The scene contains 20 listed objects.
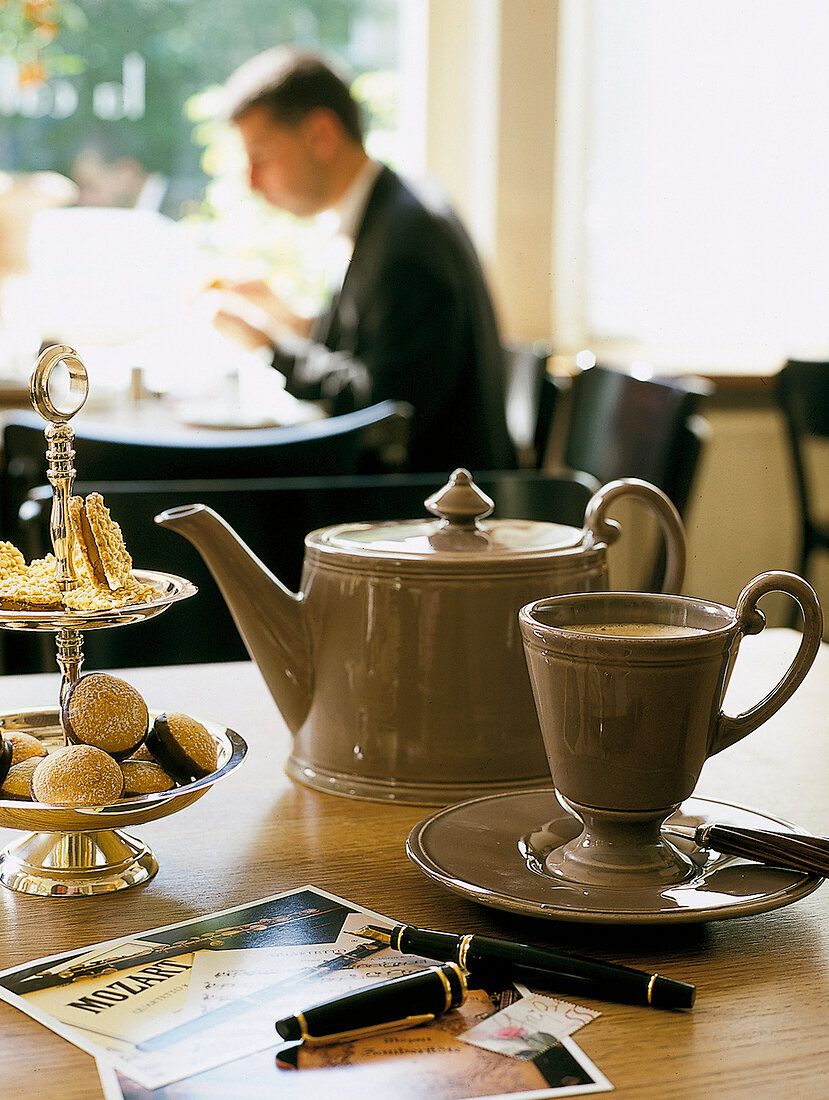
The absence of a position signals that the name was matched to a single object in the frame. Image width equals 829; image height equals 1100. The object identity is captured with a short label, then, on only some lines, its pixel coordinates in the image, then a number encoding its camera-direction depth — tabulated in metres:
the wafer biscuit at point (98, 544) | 1.03
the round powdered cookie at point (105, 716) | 1.00
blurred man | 2.89
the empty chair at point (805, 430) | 3.23
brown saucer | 0.95
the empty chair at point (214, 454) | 1.79
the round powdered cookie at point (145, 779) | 1.00
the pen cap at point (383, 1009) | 0.88
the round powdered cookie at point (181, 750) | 1.02
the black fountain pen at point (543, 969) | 0.91
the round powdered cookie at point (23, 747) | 1.03
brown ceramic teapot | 1.10
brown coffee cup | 0.96
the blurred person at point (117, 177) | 4.75
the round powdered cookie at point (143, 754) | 1.03
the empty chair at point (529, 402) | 3.15
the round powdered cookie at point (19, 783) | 1.00
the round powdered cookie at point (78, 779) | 0.98
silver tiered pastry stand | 0.98
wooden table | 0.88
